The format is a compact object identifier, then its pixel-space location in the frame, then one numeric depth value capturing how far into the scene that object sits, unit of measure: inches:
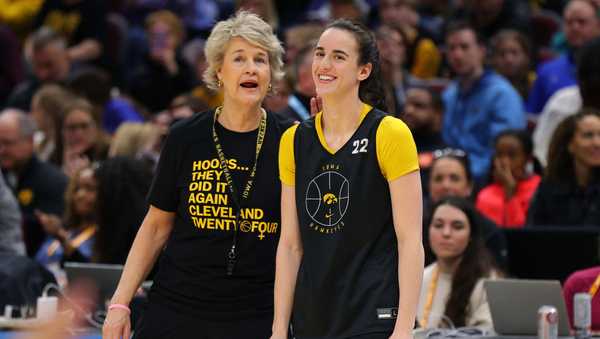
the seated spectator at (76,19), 984.9
